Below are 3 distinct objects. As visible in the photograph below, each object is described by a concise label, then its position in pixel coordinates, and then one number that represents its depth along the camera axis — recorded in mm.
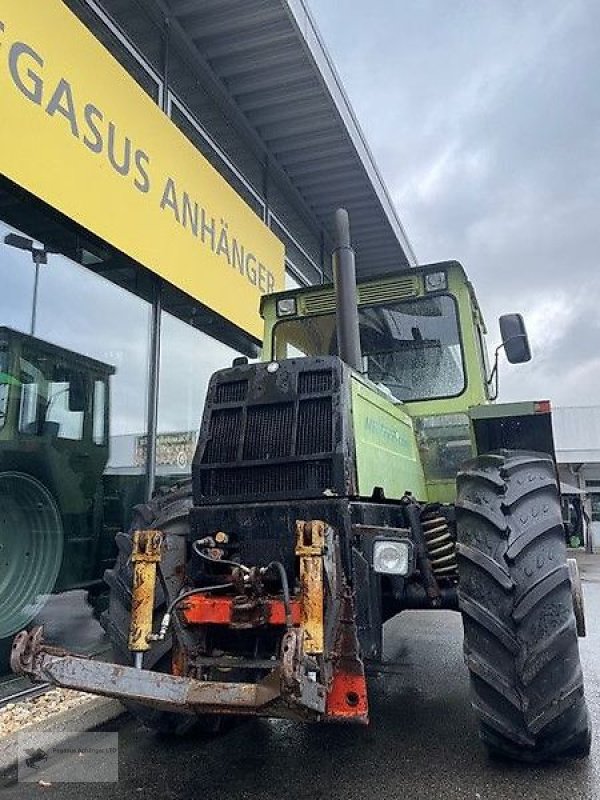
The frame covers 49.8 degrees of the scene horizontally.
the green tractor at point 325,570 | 2439
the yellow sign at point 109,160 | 3945
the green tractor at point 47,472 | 4312
